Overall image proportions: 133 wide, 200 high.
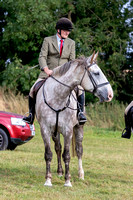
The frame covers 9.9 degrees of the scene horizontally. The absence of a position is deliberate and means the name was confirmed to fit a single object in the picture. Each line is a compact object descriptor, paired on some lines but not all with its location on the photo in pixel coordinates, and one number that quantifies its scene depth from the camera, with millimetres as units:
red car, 24064
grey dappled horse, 13985
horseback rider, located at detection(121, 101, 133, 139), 16052
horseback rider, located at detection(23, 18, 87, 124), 15606
